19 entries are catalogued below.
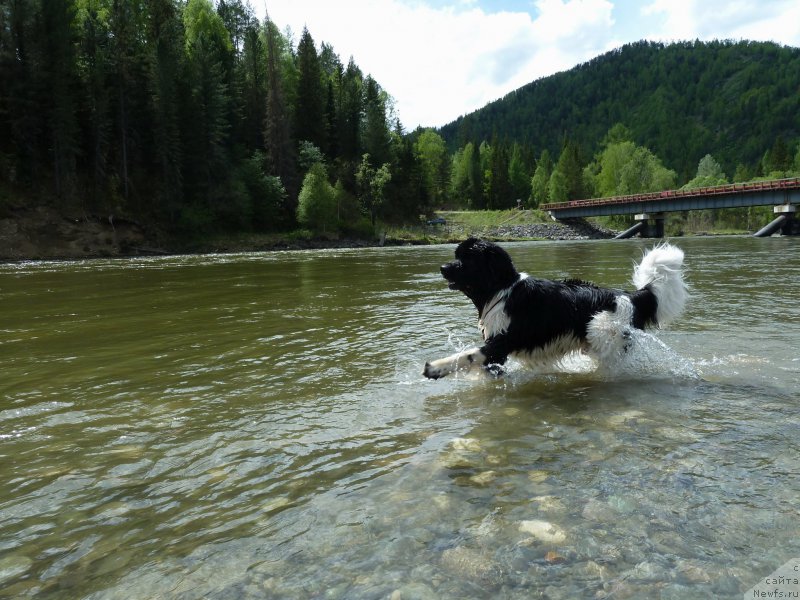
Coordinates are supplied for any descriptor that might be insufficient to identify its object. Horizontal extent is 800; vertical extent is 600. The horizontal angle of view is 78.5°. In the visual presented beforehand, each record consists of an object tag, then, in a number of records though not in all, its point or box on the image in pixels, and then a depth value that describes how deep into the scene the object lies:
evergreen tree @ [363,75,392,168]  79.12
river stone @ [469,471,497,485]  2.95
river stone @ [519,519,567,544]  2.34
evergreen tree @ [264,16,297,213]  63.22
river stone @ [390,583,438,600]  2.00
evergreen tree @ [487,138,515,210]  112.00
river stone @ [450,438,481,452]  3.44
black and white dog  5.31
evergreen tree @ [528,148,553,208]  109.81
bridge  53.00
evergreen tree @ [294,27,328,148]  74.00
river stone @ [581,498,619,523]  2.49
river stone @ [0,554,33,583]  2.24
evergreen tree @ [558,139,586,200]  104.31
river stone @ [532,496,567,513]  2.59
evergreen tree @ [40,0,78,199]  44.75
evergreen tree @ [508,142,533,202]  117.94
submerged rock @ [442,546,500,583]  2.11
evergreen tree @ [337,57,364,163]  78.06
